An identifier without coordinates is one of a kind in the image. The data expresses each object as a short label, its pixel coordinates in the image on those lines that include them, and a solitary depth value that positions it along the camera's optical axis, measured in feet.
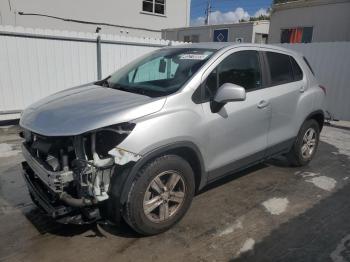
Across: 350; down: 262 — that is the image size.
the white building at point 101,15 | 43.04
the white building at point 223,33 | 65.87
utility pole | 159.41
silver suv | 9.11
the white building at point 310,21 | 49.42
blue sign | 69.22
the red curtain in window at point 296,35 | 55.01
